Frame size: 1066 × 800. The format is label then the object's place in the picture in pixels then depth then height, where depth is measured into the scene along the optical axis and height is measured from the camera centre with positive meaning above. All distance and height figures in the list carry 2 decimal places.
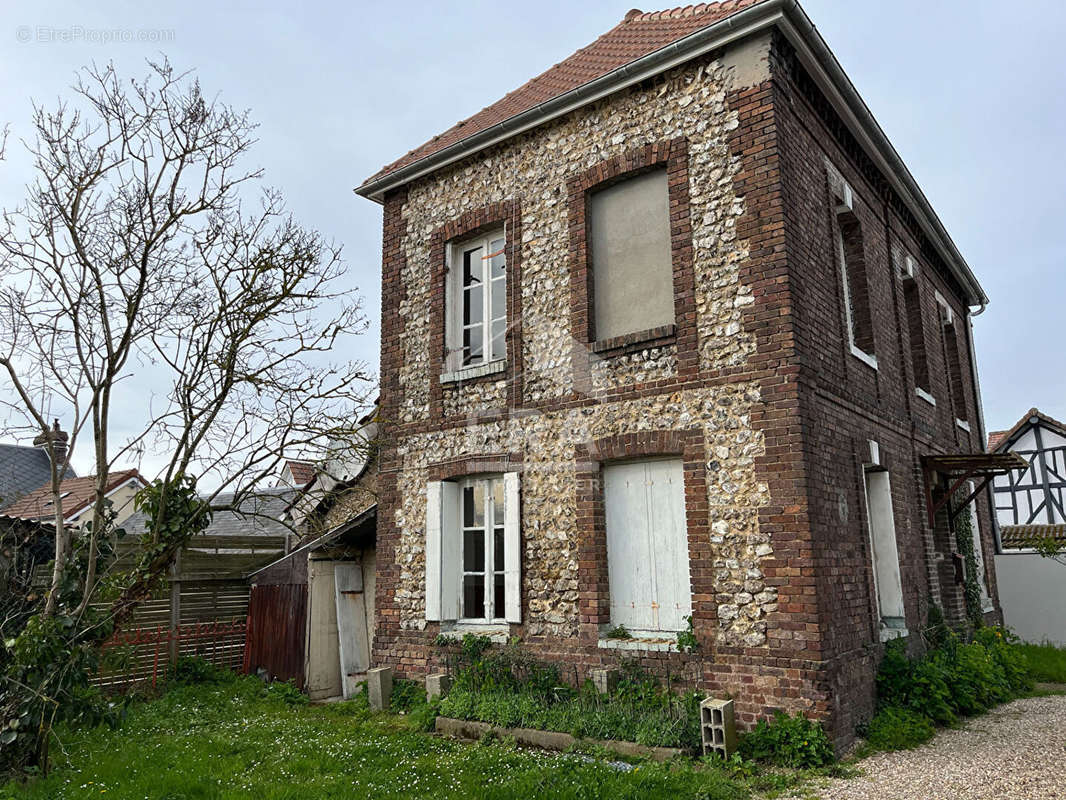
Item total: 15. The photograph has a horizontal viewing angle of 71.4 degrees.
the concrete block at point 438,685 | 8.19 -1.42
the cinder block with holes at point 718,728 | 6.14 -1.47
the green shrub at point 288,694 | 9.48 -1.71
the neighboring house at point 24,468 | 26.06 +3.69
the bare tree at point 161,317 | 6.88 +2.45
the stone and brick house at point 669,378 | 6.77 +1.83
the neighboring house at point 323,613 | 10.12 -0.76
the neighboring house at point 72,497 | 15.03 +1.85
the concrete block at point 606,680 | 7.06 -1.21
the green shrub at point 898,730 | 6.60 -1.68
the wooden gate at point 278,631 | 10.33 -1.01
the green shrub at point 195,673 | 10.21 -1.52
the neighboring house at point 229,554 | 10.87 +0.09
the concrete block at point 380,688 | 8.67 -1.52
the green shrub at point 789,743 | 5.98 -1.59
